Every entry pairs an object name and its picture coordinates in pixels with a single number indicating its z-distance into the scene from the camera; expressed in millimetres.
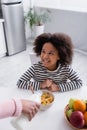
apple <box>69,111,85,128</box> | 743
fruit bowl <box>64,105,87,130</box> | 755
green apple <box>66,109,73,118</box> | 799
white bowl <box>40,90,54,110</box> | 848
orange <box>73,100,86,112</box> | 792
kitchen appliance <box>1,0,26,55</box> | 2902
